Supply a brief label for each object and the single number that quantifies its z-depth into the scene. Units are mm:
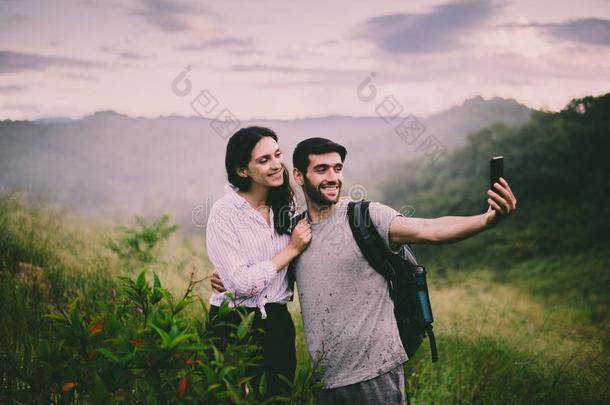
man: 2566
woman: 2654
